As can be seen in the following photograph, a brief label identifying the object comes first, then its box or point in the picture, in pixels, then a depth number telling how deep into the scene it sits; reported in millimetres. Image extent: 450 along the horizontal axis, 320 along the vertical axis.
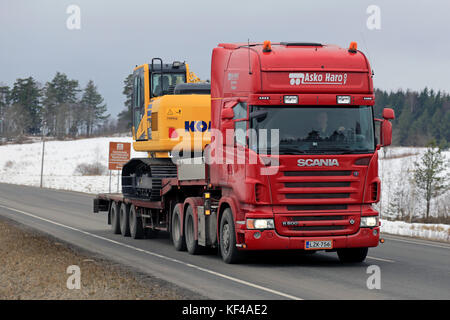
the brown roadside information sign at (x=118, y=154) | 44719
